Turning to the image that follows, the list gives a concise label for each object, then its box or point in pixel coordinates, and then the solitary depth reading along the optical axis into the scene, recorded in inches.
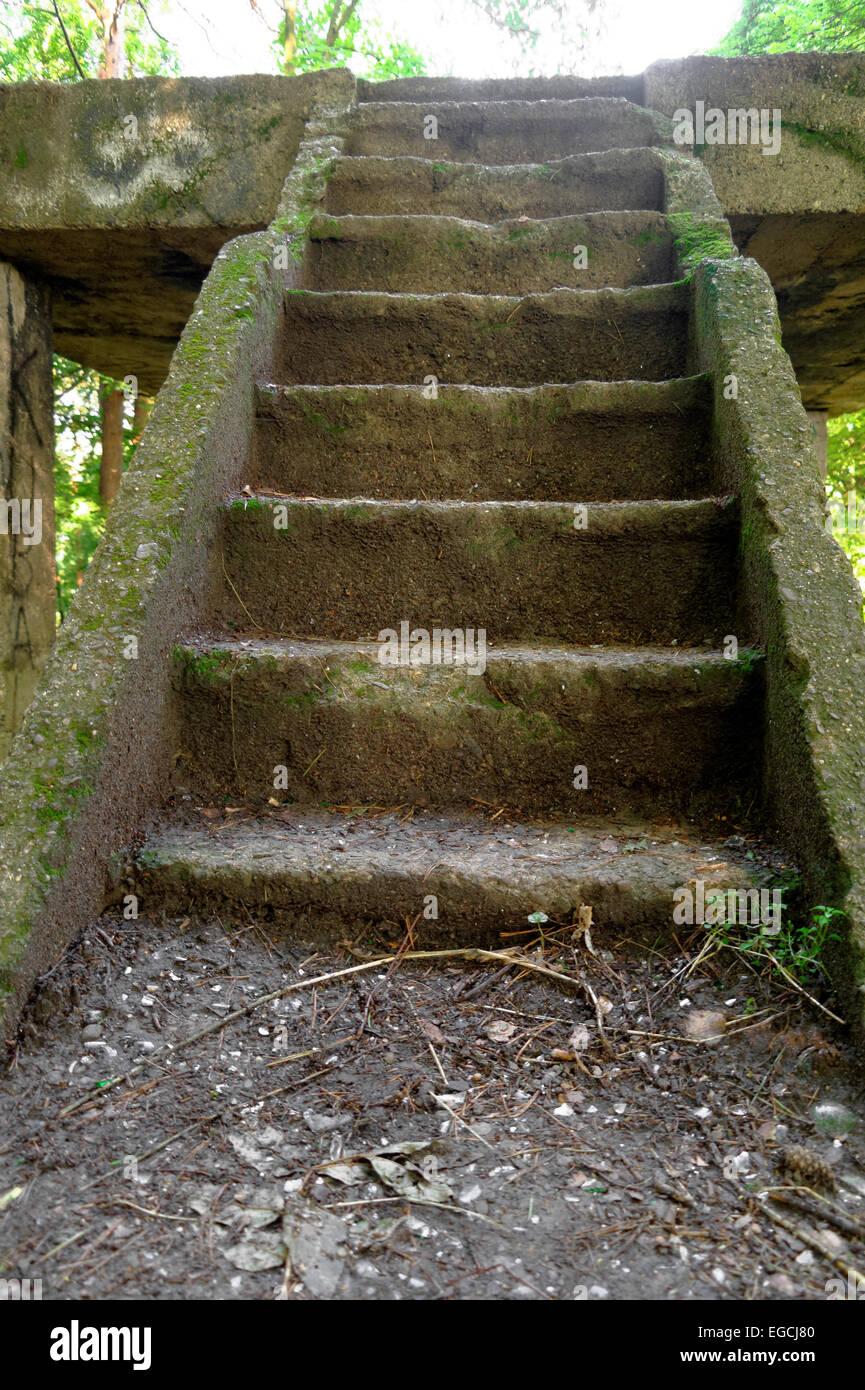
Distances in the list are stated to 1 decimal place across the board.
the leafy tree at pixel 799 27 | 222.8
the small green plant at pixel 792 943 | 57.3
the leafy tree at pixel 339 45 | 418.5
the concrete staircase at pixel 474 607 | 68.3
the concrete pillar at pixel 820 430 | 299.3
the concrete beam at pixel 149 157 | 149.5
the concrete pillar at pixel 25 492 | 176.6
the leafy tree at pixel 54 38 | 361.7
